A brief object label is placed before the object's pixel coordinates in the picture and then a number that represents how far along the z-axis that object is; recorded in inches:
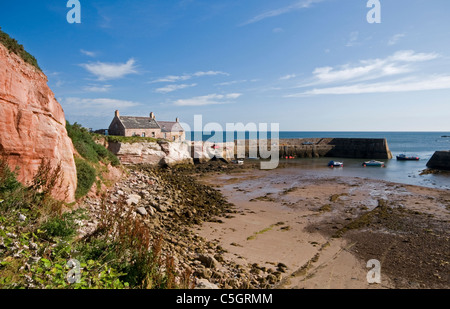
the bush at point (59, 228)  254.4
